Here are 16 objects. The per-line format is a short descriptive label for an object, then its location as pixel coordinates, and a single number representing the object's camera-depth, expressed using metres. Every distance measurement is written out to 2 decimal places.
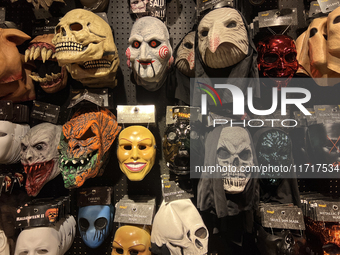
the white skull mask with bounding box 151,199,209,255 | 1.59
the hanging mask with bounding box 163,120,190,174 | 1.66
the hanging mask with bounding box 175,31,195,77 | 1.83
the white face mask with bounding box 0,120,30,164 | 1.85
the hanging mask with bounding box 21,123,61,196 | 1.75
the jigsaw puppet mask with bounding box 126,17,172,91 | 1.72
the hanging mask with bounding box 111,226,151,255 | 1.68
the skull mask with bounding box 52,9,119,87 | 1.62
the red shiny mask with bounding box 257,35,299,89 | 1.70
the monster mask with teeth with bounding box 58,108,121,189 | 1.60
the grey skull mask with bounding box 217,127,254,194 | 1.52
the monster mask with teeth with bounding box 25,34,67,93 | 1.90
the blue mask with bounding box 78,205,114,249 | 1.78
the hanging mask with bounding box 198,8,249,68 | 1.51
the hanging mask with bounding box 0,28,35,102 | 1.86
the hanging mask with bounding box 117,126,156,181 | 1.67
